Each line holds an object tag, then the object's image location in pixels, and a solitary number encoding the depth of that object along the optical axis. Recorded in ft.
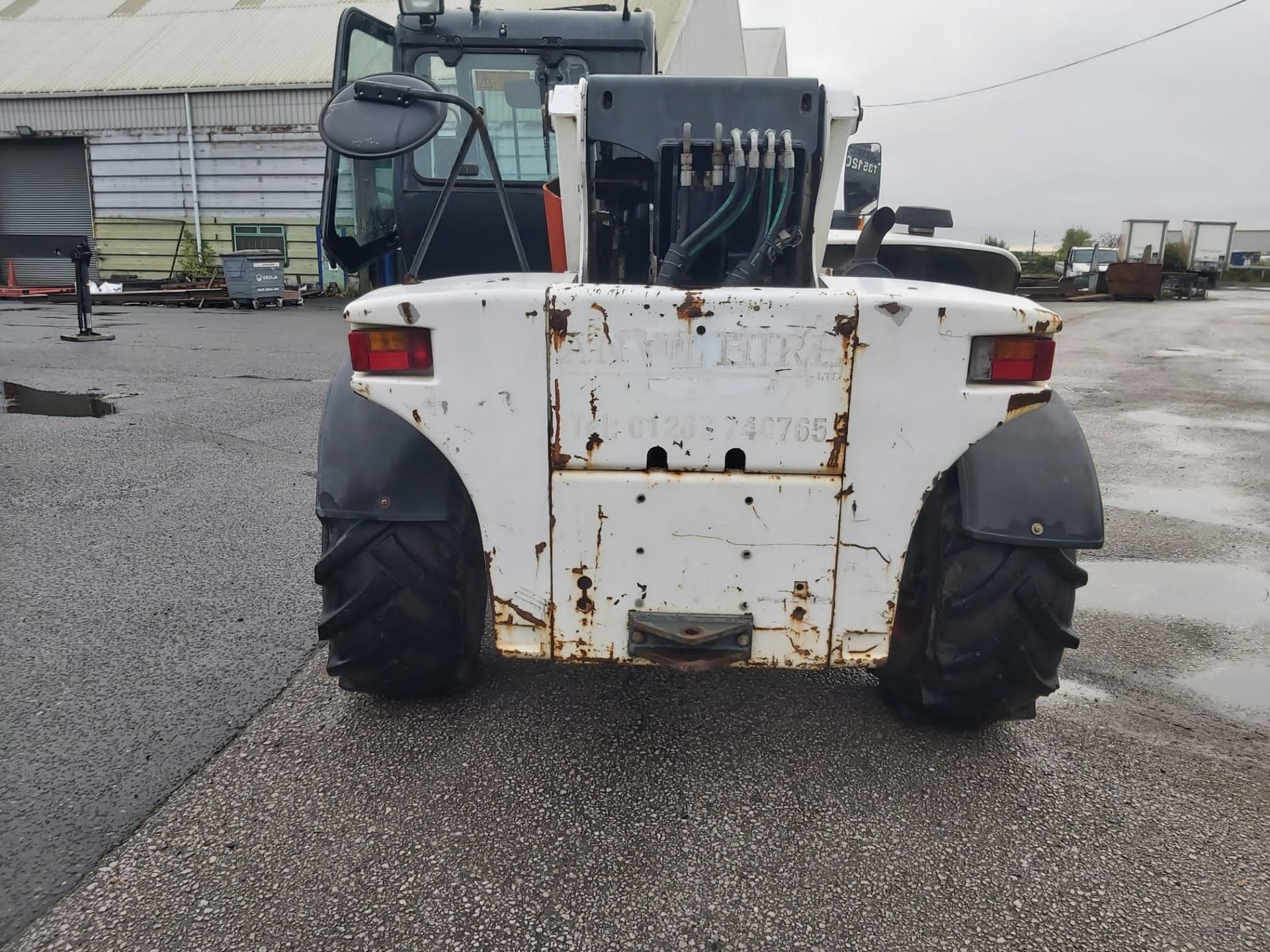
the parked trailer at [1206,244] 140.97
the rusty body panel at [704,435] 7.17
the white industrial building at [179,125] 69.97
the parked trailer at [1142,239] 127.44
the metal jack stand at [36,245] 77.56
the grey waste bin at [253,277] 59.82
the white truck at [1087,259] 148.05
